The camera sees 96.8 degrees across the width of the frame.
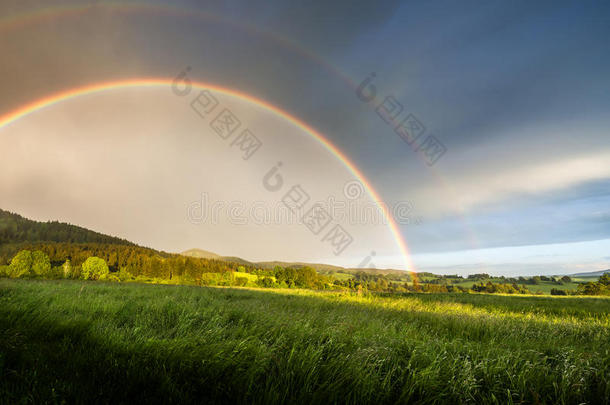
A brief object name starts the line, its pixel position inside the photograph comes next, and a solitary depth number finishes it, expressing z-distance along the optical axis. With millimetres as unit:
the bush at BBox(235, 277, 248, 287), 84088
